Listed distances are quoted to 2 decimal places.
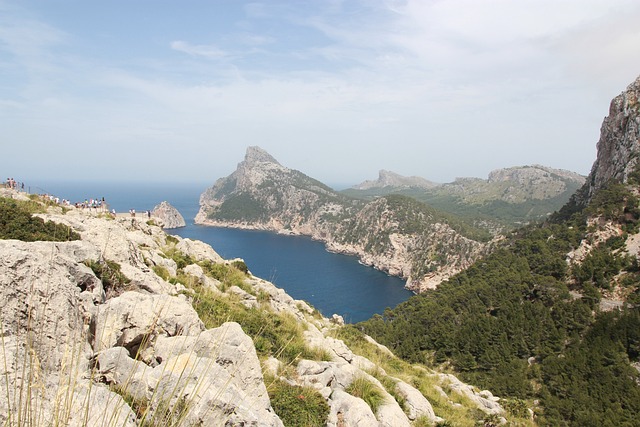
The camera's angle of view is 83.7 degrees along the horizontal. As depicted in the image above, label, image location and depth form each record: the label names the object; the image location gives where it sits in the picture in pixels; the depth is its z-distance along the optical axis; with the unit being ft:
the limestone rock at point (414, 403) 32.71
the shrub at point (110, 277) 28.09
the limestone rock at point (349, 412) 24.03
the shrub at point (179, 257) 57.04
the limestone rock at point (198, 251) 71.36
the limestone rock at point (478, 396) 54.90
